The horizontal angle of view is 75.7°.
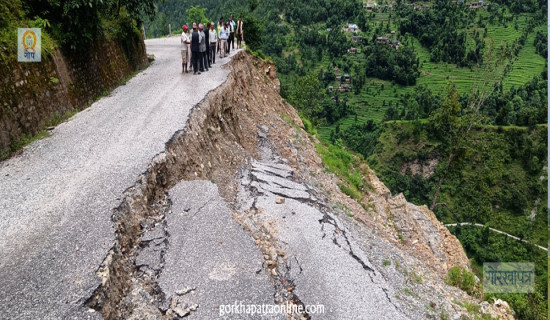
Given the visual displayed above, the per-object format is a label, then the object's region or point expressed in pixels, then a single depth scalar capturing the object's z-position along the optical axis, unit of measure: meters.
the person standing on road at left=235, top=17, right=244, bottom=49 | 21.17
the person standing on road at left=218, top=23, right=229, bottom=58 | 17.80
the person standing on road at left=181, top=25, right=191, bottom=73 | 14.30
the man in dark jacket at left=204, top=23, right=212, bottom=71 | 15.30
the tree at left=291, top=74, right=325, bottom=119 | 40.25
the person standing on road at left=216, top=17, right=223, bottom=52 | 18.28
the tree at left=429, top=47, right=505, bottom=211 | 25.50
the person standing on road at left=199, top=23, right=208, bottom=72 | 14.11
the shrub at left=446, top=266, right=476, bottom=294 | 10.00
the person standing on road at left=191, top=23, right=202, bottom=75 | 13.84
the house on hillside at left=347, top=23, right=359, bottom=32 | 143.10
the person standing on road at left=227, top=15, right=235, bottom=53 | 19.43
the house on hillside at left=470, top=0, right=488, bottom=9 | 142.82
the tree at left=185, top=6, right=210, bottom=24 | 42.62
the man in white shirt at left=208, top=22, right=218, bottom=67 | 15.71
